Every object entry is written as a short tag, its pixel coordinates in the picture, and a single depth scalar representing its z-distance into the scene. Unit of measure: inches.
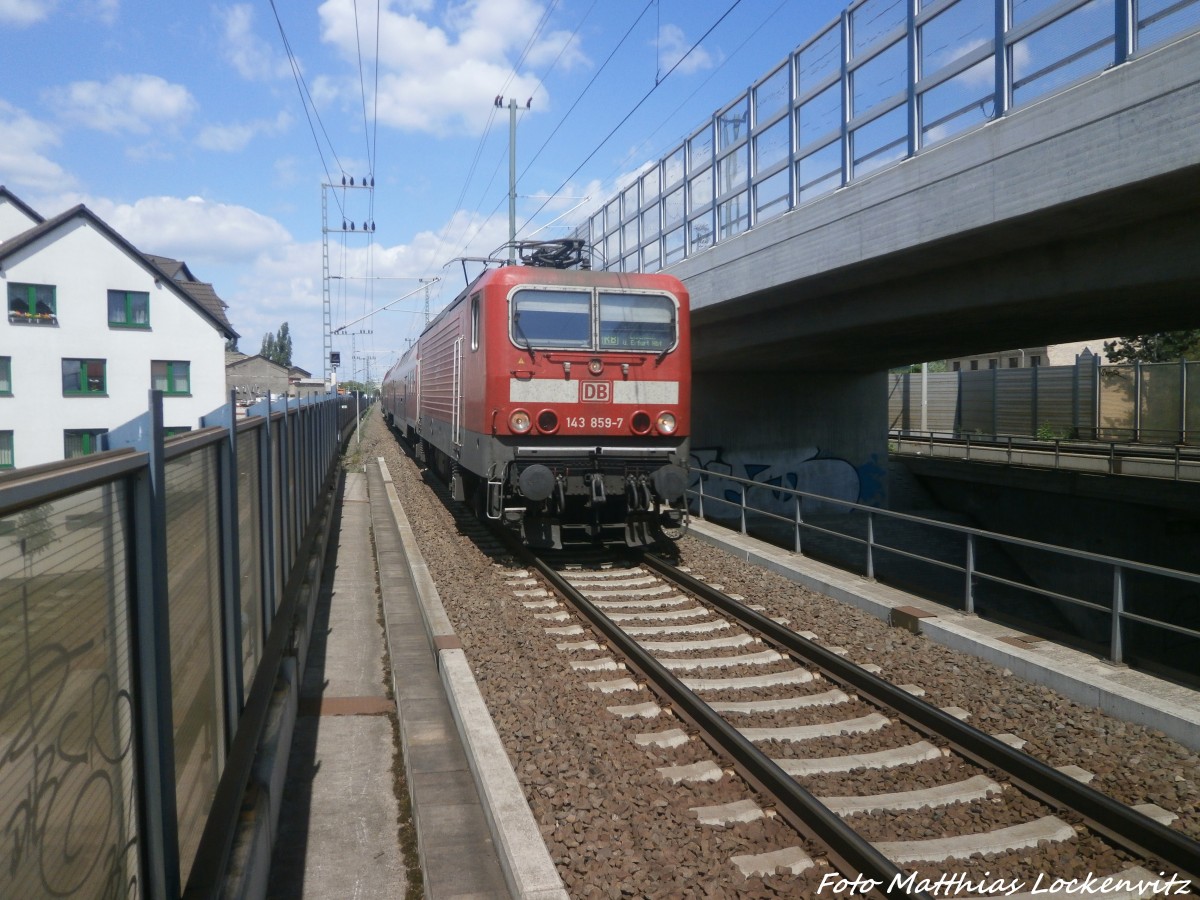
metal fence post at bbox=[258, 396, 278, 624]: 244.4
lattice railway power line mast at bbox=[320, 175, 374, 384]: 1609.3
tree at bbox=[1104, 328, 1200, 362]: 1563.7
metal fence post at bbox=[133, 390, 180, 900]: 107.4
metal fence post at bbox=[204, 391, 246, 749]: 174.1
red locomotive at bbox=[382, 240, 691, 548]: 410.3
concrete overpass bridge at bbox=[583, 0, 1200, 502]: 300.8
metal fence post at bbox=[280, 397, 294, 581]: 307.0
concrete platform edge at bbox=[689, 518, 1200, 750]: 223.5
